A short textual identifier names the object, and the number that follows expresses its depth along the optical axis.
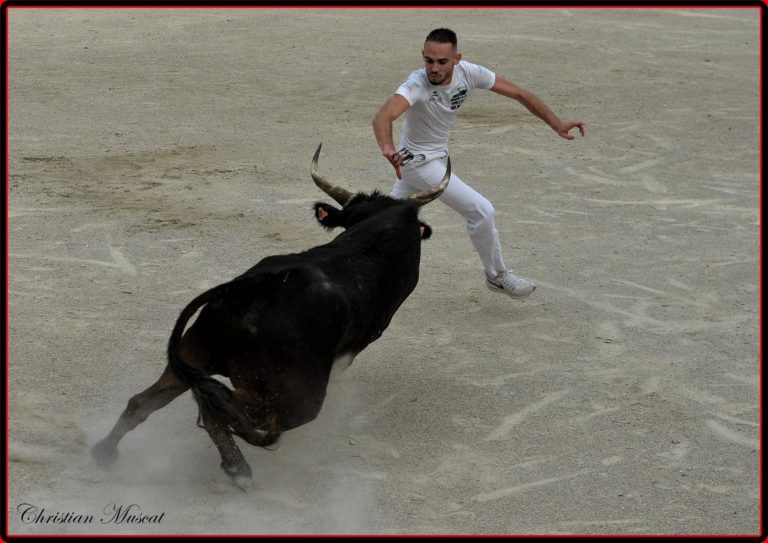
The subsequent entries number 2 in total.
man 14.24
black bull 10.02
